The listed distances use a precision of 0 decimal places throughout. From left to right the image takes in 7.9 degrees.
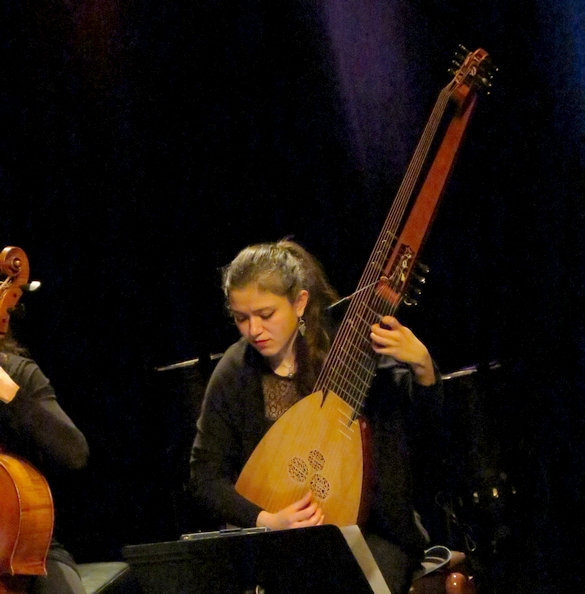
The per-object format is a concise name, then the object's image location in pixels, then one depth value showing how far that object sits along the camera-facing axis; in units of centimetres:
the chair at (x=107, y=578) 1501
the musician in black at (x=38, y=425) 1448
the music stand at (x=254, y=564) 1361
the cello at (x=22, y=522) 1421
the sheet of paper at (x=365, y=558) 1377
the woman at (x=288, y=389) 1436
